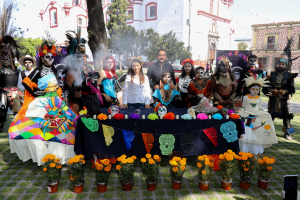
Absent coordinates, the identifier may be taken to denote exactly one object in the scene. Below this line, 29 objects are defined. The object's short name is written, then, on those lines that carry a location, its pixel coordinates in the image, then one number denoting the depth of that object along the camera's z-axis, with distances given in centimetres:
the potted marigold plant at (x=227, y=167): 352
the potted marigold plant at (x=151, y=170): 346
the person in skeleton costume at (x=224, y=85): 525
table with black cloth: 418
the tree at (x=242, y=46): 4381
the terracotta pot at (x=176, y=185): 361
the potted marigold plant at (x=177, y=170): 344
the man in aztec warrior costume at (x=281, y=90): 591
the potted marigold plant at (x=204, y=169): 349
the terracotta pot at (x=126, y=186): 354
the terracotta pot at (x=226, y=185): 363
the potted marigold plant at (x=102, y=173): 338
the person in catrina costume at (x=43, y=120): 423
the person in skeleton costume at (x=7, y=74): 619
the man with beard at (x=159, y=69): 576
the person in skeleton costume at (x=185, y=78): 571
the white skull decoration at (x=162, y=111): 419
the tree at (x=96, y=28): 827
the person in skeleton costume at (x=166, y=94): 518
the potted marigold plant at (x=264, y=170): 354
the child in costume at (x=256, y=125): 476
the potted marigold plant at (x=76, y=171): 341
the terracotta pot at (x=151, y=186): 355
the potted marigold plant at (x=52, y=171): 342
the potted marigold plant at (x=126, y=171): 340
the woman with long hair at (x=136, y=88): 504
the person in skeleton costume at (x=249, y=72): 614
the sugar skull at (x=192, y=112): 428
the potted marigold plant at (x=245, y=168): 358
